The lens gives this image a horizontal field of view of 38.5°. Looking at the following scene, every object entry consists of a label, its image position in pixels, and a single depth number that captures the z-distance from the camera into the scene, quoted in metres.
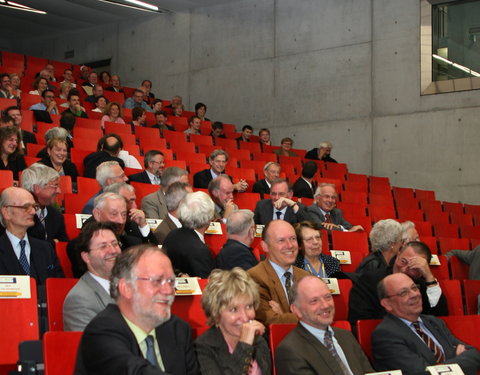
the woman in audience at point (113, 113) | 8.11
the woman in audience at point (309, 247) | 4.20
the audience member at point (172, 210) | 4.46
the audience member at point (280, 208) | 5.58
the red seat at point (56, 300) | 2.80
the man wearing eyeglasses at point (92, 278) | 2.73
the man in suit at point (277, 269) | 3.45
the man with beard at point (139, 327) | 2.21
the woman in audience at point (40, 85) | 8.49
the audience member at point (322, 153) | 9.46
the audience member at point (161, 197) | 5.10
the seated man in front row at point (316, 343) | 2.75
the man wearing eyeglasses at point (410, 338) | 3.19
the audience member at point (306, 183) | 7.42
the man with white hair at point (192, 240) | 3.78
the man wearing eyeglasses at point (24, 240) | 3.50
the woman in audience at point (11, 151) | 5.17
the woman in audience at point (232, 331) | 2.60
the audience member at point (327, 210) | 5.88
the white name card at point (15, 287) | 2.76
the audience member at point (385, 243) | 4.46
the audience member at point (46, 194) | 4.18
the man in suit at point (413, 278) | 3.84
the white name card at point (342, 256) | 5.02
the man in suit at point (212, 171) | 6.62
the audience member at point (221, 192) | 5.44
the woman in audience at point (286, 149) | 9.40
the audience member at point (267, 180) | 6.88
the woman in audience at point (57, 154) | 5.45
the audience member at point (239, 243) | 3.78
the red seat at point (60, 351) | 2.24
